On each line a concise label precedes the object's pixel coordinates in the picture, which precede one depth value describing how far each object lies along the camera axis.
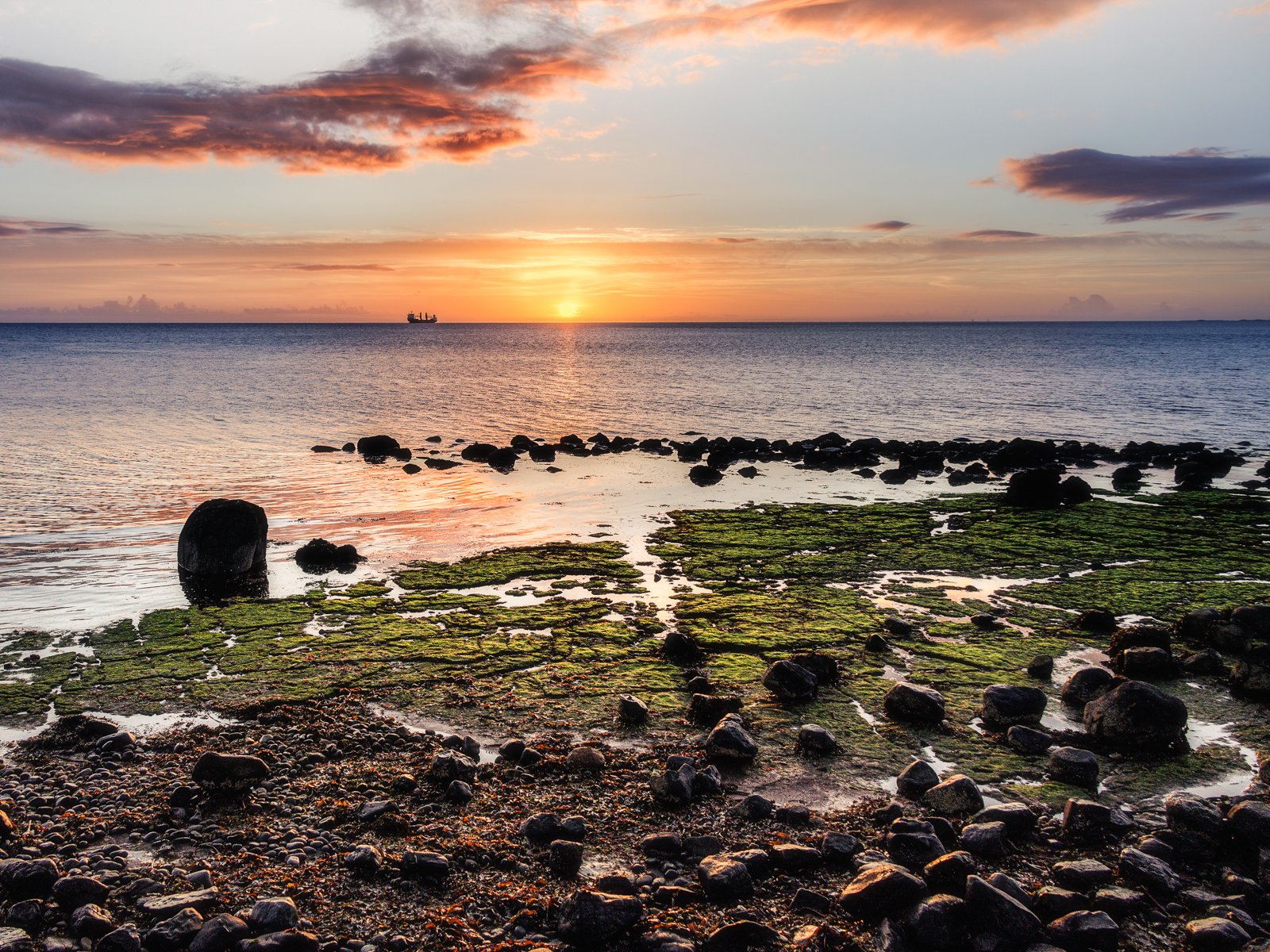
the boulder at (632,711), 10.25
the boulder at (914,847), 7.16
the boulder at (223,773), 8.34
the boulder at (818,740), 9.43
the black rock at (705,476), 29.33
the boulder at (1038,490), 23.58
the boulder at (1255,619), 12.30
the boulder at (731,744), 9.13
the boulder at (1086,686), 10.50
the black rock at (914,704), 10.15
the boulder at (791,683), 10.89
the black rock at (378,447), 36.47
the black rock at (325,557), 17.80
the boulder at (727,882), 6.75
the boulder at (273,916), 6.29
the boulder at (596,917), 6.22
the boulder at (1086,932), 6.10
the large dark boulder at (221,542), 16.92
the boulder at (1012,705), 10.05
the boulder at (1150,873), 6.76
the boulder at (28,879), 6.64
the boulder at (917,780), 8.48
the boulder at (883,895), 6.48
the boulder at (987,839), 7.33
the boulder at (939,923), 6.18
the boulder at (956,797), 8.09
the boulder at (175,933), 6.08
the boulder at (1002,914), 6.17
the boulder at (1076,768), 8.64
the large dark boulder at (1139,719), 9.31
